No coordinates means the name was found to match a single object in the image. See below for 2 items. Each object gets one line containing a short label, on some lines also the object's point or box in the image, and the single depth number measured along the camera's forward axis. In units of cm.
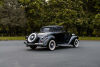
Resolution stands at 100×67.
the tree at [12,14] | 3559
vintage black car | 1188
